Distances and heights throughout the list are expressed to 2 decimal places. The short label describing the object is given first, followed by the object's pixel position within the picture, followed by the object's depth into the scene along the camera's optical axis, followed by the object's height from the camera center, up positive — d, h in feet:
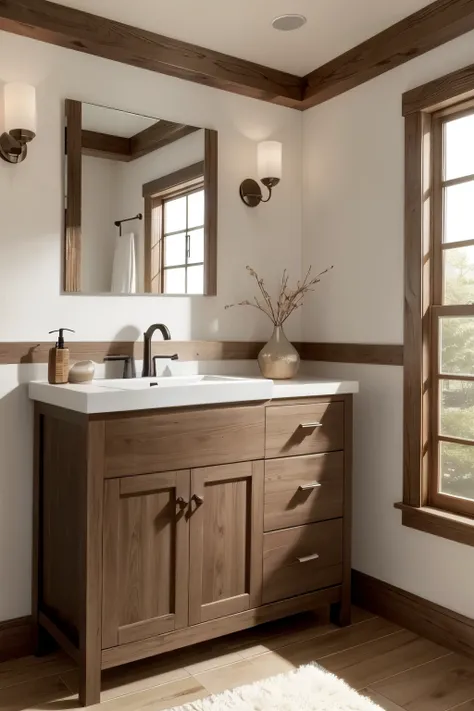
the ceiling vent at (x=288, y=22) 8.32 +4.25
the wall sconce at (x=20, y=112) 7.59 +2.76
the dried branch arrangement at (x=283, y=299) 10.10 +0.84
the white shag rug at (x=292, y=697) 6.64 -3.58
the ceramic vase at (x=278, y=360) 9.20 -0.10
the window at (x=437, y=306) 8.18 +0.61
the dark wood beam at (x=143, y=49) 7.80 +3.96
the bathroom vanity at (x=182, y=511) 6.78 -1.83
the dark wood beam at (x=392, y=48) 7.77 +3.99
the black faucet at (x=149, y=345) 8.67 +0.08
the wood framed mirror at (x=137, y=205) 8.39 +1.99
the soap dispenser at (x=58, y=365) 7.77 -0.17
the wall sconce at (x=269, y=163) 9.68 +2.79
